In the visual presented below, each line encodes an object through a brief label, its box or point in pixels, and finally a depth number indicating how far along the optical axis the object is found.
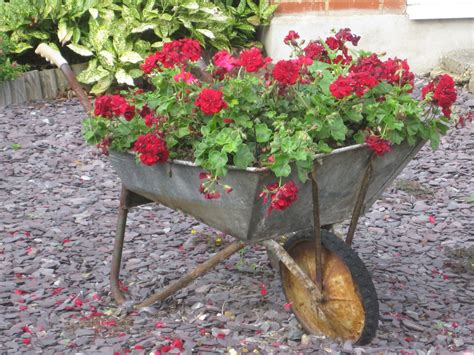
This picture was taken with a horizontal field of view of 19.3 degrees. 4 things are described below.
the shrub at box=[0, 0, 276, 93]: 10.20
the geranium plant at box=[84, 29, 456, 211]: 4.33
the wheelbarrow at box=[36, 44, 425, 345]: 4.52
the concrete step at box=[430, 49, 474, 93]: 10.02
